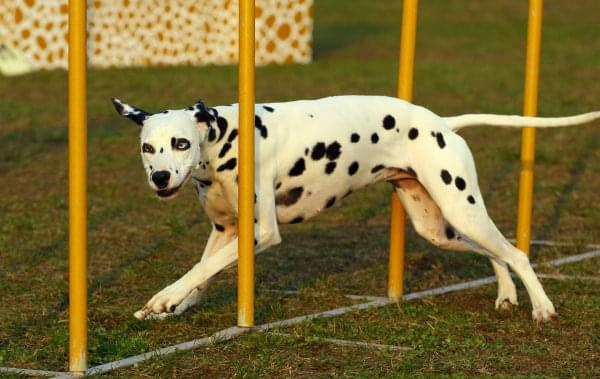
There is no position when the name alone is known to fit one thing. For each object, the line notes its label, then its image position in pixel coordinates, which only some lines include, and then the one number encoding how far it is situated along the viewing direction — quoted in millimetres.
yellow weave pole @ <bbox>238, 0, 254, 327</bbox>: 13255
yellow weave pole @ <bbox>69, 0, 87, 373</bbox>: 11434
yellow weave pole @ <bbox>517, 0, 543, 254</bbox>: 16287
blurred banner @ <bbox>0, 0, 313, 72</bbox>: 40862
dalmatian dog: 13712
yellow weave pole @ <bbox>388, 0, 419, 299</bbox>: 15403
